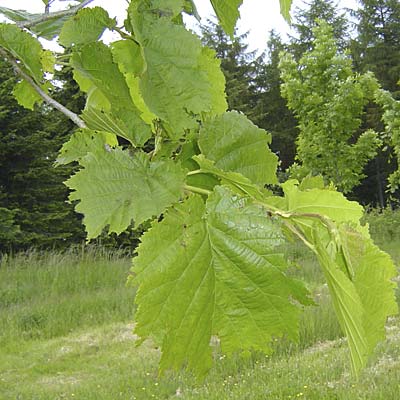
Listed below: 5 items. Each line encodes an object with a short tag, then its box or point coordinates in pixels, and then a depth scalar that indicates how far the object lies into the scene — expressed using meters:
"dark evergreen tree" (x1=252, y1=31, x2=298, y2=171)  20.14
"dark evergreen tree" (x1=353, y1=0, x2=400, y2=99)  19.31
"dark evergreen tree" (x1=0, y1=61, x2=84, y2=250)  11.35
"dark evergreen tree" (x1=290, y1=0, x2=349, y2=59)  19.45
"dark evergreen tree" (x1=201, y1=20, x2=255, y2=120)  16.31
